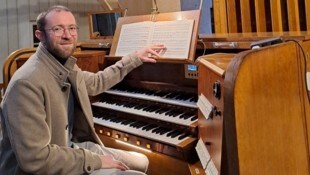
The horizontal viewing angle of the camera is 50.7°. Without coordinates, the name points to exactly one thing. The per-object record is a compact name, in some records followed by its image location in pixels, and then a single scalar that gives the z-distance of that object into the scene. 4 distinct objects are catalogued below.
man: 1.27
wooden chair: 2.20
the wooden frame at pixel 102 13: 3.04
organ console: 1.88
